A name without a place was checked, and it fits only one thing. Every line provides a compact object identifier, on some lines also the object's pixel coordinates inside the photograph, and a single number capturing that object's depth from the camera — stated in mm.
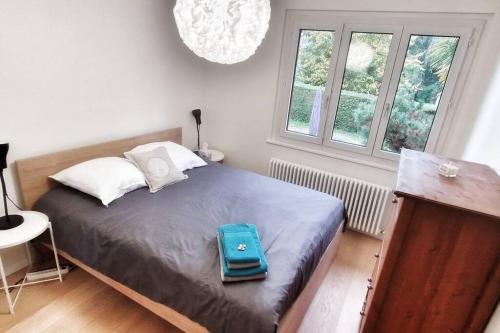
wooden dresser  1103
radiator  2750
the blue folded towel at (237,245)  1396
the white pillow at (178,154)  2596
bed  1363
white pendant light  1556
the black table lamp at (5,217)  1613
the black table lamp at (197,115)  3308
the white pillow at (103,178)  1991
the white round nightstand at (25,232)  1590
